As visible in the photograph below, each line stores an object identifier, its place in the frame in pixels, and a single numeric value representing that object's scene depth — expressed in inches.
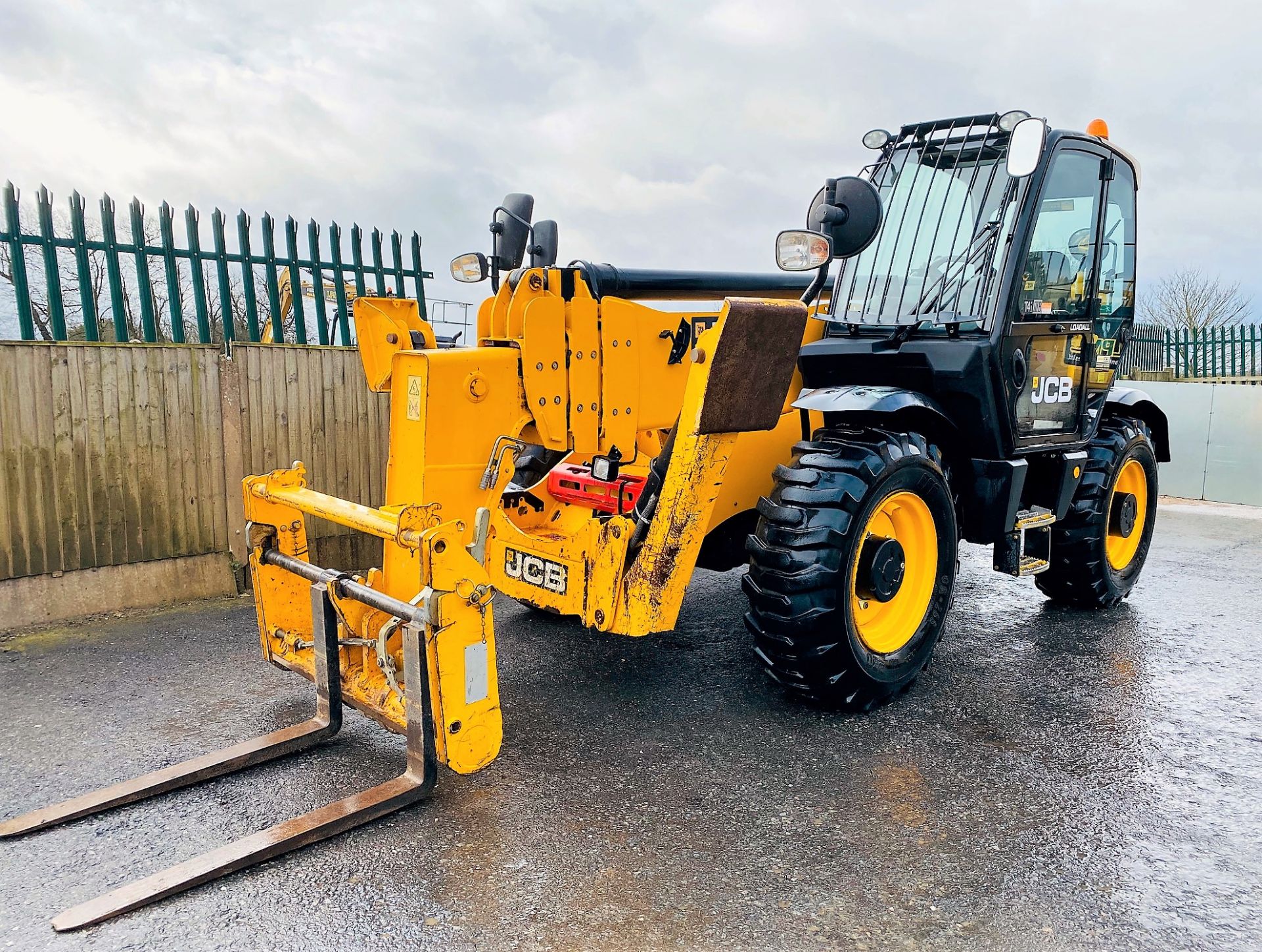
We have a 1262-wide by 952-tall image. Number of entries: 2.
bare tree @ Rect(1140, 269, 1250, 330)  964.6
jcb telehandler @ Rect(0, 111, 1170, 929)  130.6
